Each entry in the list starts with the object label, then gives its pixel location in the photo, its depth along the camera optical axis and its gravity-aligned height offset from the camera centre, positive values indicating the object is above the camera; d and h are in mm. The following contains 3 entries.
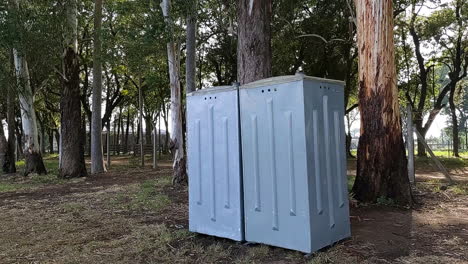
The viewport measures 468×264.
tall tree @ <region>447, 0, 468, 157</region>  21609 +4526
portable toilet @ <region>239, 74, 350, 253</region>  3980 -206
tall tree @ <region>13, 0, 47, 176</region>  14820 +1065
